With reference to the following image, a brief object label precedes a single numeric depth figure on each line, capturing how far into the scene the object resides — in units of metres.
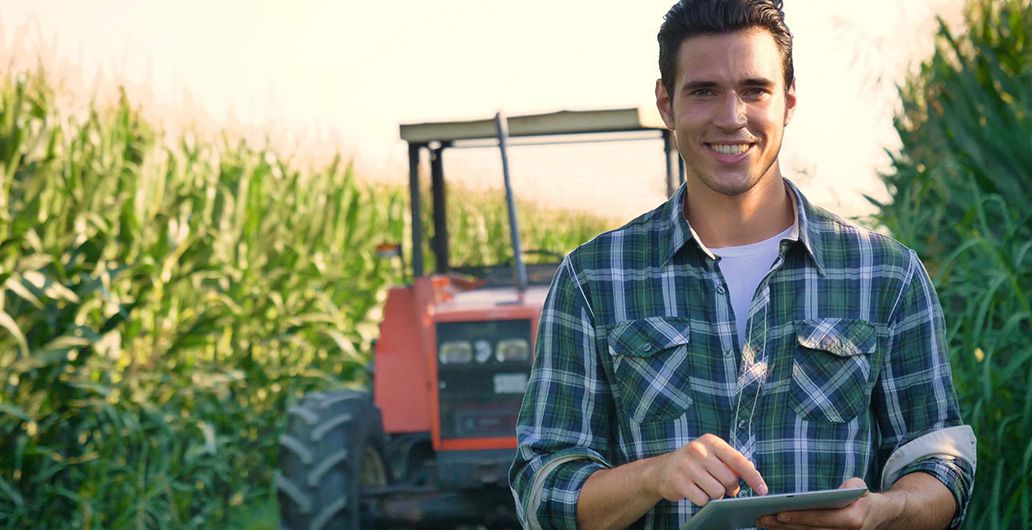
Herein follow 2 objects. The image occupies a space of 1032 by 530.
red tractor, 6.05
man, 2.71
